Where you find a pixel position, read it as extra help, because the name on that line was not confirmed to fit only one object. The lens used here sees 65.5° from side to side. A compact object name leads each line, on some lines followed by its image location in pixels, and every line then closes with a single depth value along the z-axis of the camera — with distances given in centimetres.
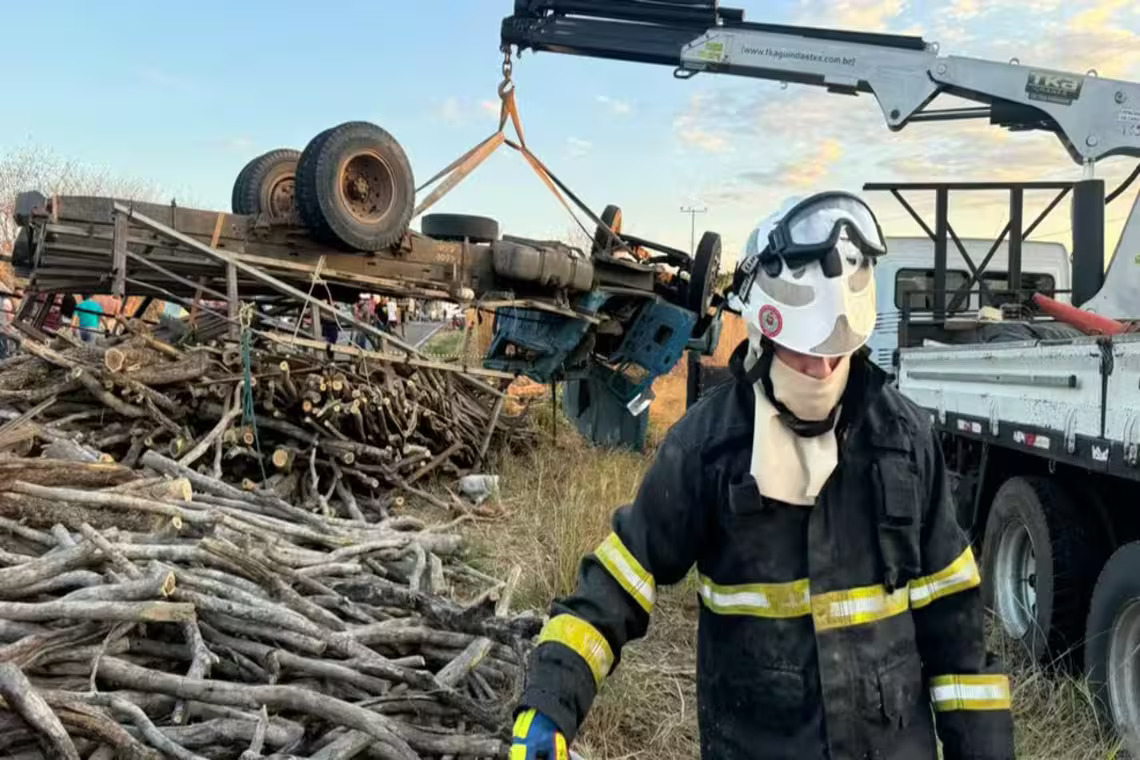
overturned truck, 612
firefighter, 161
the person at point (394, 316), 1269
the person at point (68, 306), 717
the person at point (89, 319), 949
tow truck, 313
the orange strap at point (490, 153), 725
